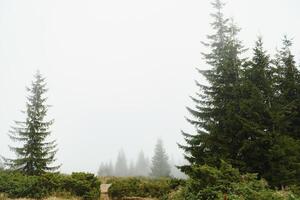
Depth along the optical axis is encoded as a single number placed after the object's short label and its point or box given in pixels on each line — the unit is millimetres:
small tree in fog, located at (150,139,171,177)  66400
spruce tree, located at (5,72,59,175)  30016
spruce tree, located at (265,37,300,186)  16391
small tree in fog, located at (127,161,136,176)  102194
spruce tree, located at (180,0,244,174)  19297
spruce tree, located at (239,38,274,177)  17469
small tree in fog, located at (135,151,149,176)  106812
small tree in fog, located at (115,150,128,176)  104000
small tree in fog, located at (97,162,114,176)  79938
